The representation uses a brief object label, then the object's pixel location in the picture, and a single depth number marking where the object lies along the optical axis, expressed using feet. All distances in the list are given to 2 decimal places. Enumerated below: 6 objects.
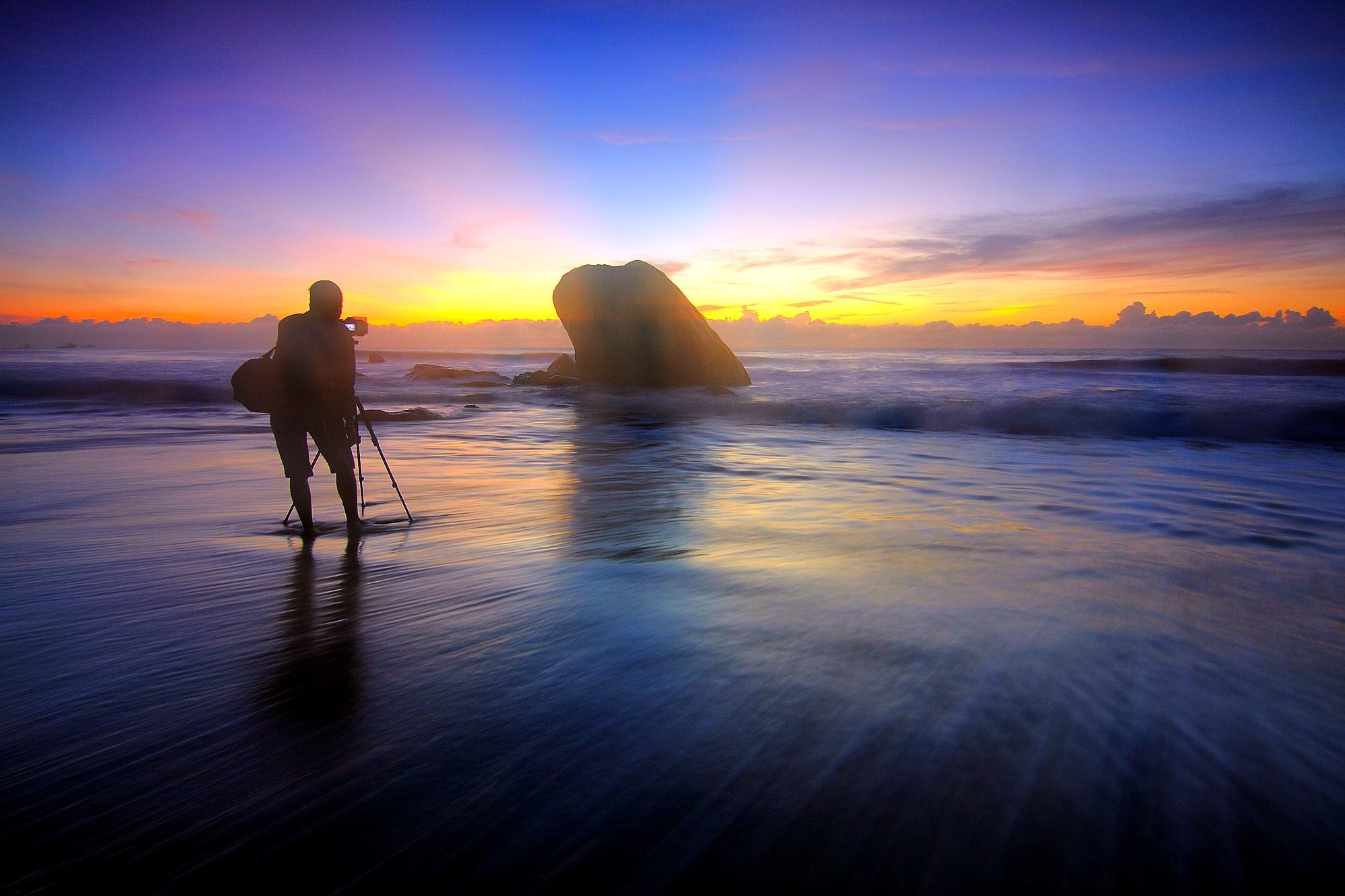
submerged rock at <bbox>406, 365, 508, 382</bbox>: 123.33
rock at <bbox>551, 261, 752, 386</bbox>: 81.92
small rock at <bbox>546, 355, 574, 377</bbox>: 106.73
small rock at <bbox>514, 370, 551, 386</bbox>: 100.37
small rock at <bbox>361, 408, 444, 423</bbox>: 57.93
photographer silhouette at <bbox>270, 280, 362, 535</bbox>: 16.63
